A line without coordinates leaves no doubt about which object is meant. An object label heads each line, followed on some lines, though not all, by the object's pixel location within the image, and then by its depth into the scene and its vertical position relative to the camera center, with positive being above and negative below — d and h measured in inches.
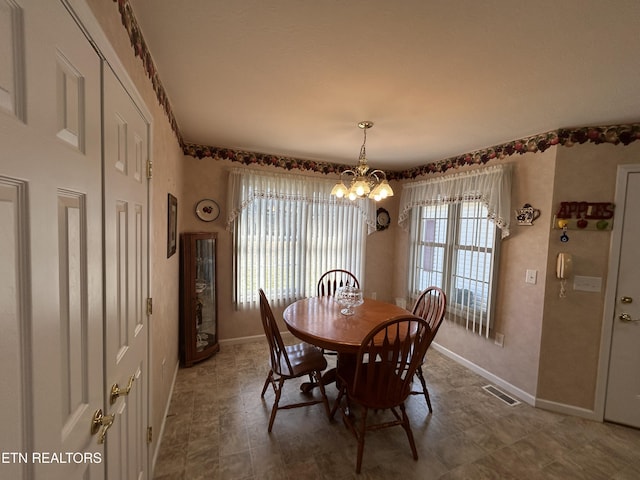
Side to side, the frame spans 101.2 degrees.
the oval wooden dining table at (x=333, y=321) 69.5 -29.6
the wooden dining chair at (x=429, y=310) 80.4 -28.0
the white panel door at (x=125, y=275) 35.9 -8.9
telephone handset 84.7 -9.5
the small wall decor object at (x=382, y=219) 153.9 +6.0
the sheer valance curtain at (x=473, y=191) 99.9 +18.5
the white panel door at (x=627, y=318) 79.6 -24.5
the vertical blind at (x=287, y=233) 125.9 -3.7
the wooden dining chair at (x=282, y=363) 75.5 -42.1
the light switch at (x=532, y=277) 92.0 -14.8
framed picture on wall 79.7 -1.2
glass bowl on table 95.9 -25.5
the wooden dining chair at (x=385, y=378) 62.7 -38.0
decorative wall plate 118.7 +5.8
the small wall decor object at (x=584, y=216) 81.9 +6.6
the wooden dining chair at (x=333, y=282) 124.0 -28.0
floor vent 93.0 -59.3
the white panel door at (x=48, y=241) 18.6 -2.2
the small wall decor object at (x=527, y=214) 92.1 +7.3
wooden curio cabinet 105.7 -31.9
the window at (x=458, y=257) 108.5 -11.6
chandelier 82.0 +12.7
